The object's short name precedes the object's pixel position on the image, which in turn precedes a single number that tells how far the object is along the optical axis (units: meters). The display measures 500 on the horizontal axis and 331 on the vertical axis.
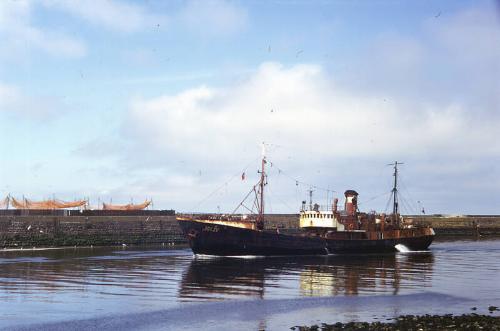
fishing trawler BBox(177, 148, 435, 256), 67.62
